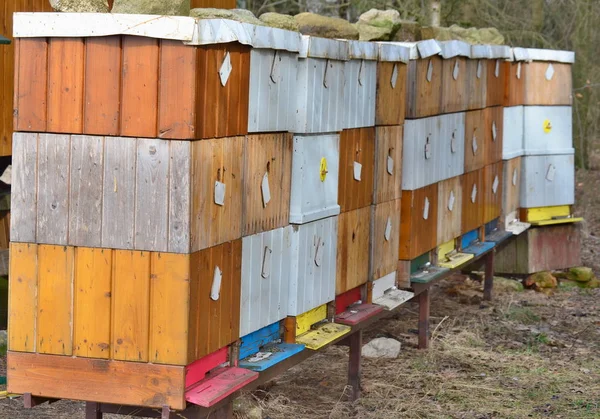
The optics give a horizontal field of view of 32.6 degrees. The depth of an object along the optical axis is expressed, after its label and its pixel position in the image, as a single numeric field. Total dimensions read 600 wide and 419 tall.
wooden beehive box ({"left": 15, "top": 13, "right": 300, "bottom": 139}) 4.59
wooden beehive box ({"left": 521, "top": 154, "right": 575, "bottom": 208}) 12.16
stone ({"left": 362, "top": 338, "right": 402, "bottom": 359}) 9.08
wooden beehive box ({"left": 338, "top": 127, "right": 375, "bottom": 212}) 6.71
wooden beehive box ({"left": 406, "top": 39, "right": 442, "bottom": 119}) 8.09
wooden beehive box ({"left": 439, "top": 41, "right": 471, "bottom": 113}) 8.81
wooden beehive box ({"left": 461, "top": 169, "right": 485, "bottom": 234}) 9.80
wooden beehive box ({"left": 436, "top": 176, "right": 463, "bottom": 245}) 8.99
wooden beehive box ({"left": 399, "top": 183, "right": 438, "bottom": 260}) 8.09
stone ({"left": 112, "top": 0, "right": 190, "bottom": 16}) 4.87
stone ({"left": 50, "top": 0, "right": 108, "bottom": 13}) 4.82
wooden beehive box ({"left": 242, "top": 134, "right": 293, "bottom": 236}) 5.28
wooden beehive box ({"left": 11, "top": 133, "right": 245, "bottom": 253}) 4.62
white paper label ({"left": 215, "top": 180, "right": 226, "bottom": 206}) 4.88
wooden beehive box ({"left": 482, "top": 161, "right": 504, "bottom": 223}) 10.65
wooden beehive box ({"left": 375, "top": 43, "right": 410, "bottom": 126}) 7.33
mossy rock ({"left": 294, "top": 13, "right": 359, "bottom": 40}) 6.82
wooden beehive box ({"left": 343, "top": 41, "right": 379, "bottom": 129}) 6.70
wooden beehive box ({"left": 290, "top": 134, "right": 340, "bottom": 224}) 5.91
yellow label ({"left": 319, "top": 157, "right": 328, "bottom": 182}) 6.27
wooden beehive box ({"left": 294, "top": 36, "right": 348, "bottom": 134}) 5.91
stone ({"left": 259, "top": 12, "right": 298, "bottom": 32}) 5.86
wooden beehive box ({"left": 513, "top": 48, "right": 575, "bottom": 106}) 11.90
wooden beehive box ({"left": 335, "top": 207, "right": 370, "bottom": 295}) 6.76
